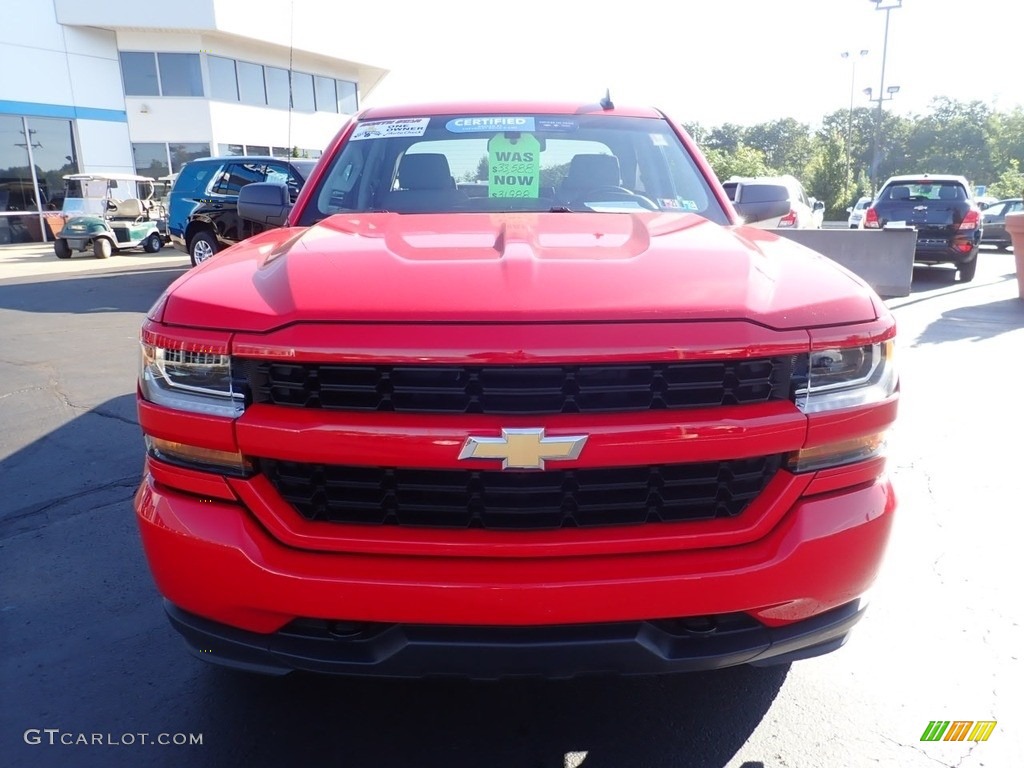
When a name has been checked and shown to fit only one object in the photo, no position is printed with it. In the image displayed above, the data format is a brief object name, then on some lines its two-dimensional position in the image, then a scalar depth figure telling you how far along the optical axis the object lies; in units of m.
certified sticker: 3.20
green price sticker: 3.06
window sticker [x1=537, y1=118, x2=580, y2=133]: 3.21
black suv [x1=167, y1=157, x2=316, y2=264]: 12.38
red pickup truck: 1.65
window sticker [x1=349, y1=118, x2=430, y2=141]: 3.31
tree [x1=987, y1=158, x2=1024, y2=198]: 39.16
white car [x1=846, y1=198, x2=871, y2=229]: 17.47
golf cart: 18.11
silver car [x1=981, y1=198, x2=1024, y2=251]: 19.70
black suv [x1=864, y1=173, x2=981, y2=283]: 12.09
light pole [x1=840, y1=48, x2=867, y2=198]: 36.09
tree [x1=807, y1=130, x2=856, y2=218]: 35.94
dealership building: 23.47
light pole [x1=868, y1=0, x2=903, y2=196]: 27.16
